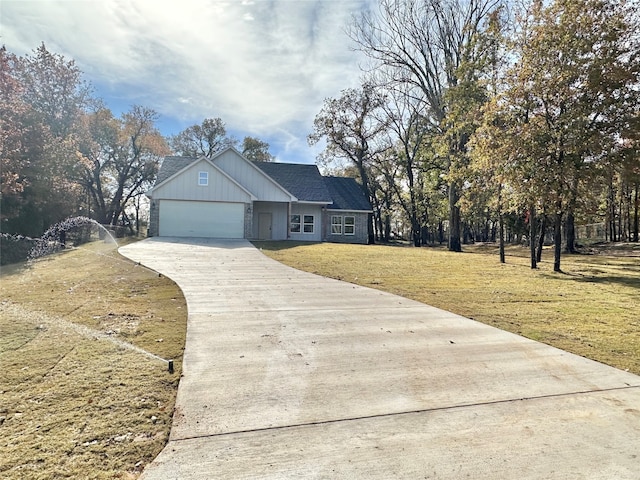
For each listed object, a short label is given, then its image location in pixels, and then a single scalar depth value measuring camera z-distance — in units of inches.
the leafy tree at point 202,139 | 1630.2
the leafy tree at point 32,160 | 559.2
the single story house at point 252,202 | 855.7
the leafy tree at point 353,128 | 1203.2
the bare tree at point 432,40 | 890.7
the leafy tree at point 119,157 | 1266.0
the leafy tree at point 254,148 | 1697.8
